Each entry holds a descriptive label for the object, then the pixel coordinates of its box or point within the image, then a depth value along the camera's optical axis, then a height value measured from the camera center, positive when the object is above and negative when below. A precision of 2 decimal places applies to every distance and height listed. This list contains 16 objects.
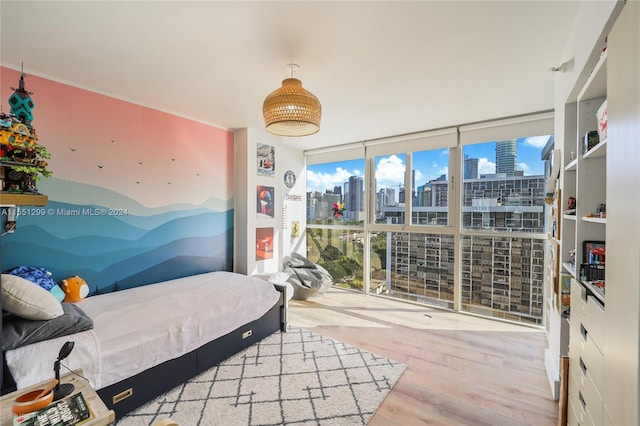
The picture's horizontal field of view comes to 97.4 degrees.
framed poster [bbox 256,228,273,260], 4.03 -0.50
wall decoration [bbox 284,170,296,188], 4.75 +0.53
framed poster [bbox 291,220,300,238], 4.89 -0.34
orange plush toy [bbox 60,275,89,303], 2.38 -0.68
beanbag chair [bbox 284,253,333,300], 4.25 -1.06
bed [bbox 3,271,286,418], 1.63 -0.89
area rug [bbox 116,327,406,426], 1.84 -1.36
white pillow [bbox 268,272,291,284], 3.78 -0.94
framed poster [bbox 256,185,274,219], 4.02 +0.12
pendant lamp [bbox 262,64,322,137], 1.87 +0.70
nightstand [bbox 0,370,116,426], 1.02 -0.77
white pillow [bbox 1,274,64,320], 1.55 -0.52
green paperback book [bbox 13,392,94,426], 0.96 -0.74
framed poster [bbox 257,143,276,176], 4.02 +0.73
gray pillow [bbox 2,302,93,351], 1.50 -0.69
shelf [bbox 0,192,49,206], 1.30 +0.05
